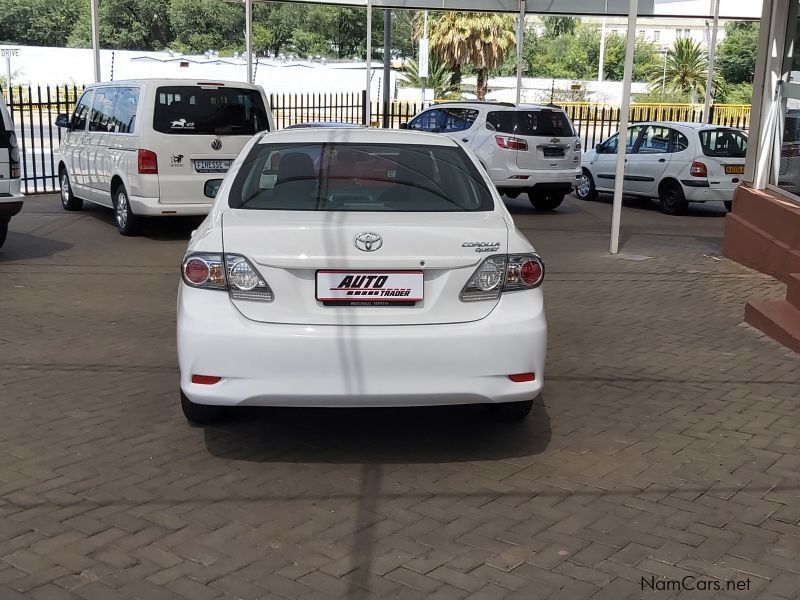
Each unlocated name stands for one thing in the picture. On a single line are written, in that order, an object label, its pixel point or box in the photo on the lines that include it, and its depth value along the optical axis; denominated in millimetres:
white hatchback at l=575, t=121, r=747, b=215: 16031
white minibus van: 11766
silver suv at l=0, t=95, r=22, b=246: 10227
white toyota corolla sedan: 4465
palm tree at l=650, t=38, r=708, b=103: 55688
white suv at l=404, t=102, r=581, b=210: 16047
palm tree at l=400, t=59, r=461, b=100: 51125
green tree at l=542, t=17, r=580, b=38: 86625
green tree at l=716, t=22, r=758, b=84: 69500
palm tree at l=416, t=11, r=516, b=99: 50125
